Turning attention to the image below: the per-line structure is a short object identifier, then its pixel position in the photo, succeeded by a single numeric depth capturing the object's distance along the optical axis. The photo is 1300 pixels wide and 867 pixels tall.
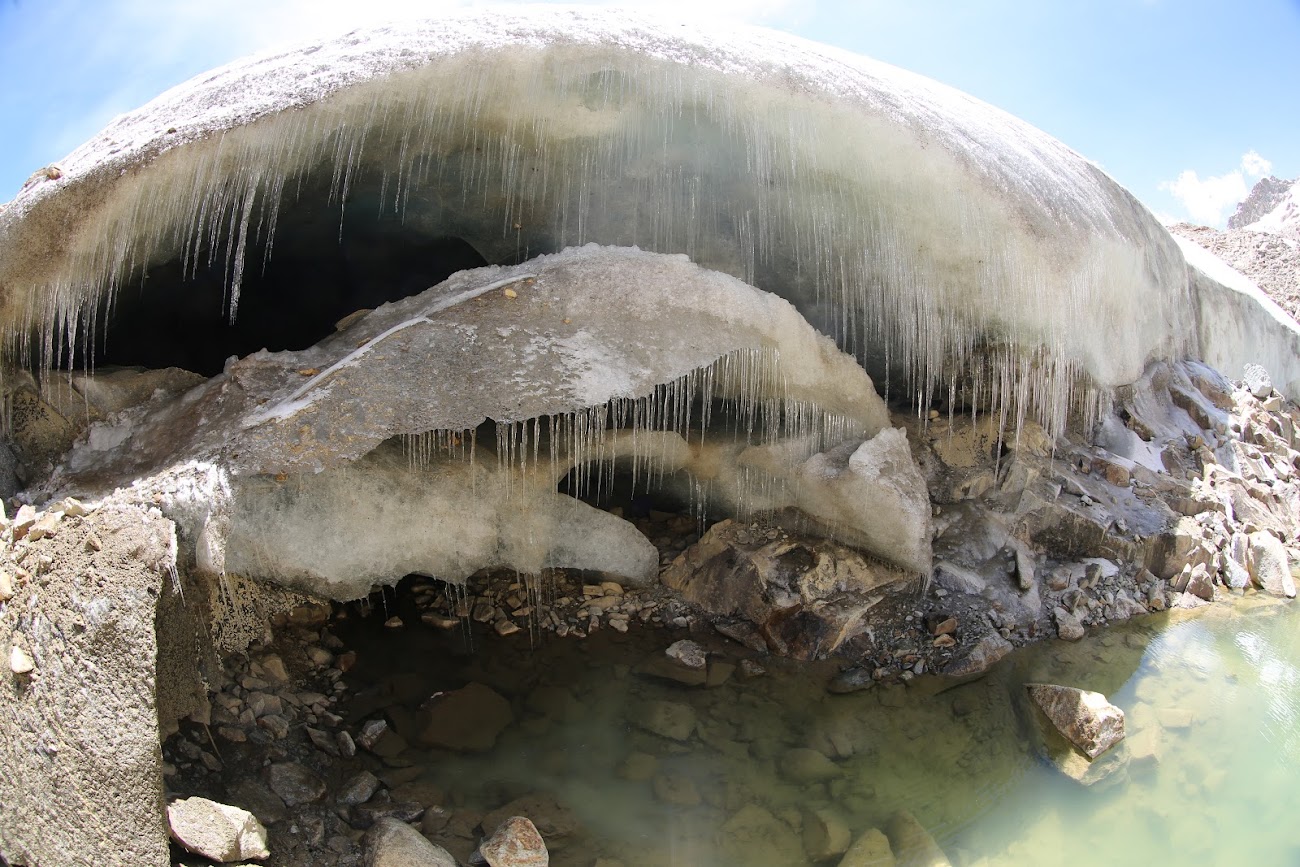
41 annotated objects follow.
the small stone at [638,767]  3.77
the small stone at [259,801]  3.29
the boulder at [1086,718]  3.95
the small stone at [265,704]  3.83
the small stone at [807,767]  3.78
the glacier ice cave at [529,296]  3.74
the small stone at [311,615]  4.56
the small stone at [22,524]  3.33
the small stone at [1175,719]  4.31
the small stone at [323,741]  3.75
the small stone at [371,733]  3.81
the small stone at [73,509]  3.32
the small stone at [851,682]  4.40
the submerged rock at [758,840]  3.34
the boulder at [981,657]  4.59
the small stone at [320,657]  4.32
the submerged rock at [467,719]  3.88
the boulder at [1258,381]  8.57
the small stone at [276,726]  3.74
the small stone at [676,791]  3.63
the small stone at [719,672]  4.43
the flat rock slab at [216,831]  2.96
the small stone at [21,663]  3.03
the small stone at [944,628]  4.77
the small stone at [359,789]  3.48
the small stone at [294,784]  3.42
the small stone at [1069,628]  5.01
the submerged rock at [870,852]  3.30
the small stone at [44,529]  3.28
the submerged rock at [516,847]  3.16
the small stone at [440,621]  4.82
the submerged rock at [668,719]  4.05
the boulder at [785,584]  4.71
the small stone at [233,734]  3.61
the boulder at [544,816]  3.41
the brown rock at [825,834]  3.36
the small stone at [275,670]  4.07
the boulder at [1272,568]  6.05
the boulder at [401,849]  3.07
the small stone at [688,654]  4.54
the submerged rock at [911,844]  3.32
